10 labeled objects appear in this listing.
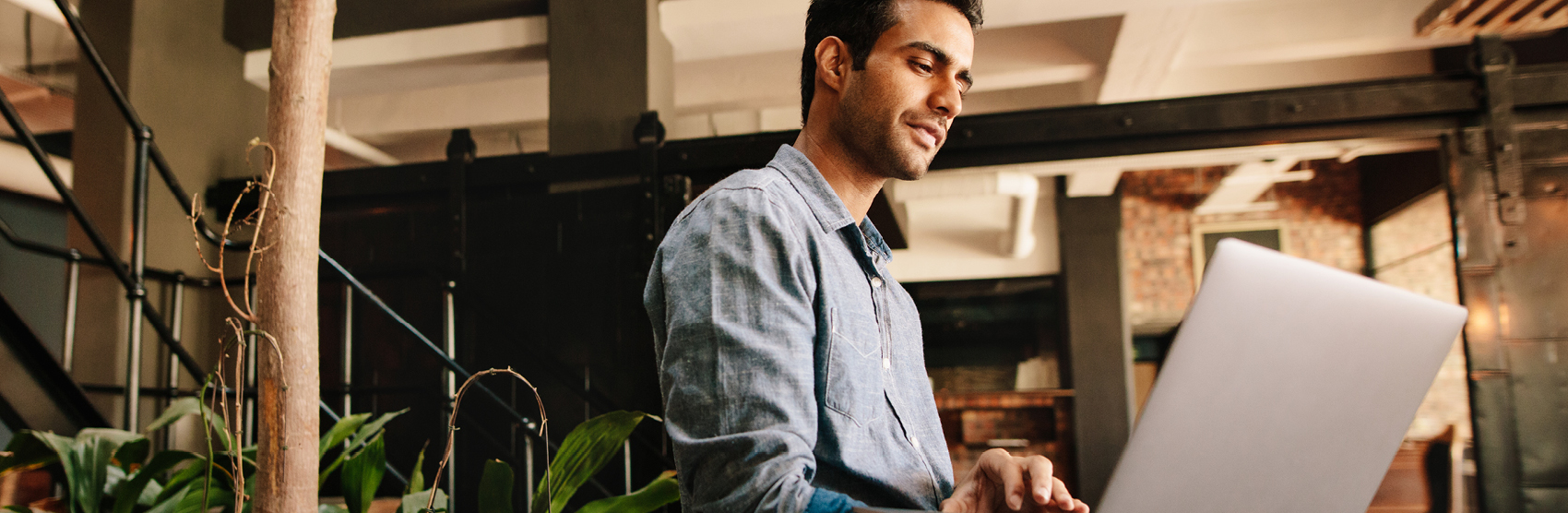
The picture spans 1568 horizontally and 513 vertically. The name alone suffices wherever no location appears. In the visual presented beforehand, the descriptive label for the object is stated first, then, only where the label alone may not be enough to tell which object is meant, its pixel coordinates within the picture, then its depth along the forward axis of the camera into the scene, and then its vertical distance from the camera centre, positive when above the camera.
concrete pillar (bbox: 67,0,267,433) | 3.68 +0.98
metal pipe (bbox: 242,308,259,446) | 3.11 -0.23
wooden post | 0.90 +0.08
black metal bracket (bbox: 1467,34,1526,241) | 3.23 +0.74
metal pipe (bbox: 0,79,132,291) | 2.02 +0.40
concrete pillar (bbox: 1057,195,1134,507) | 7.09 -0.01
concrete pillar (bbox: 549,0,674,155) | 3.70 +1.17
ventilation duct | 6.02 +1.05
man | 0.66 +0.02
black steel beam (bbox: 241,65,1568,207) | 3.27 +0.81
